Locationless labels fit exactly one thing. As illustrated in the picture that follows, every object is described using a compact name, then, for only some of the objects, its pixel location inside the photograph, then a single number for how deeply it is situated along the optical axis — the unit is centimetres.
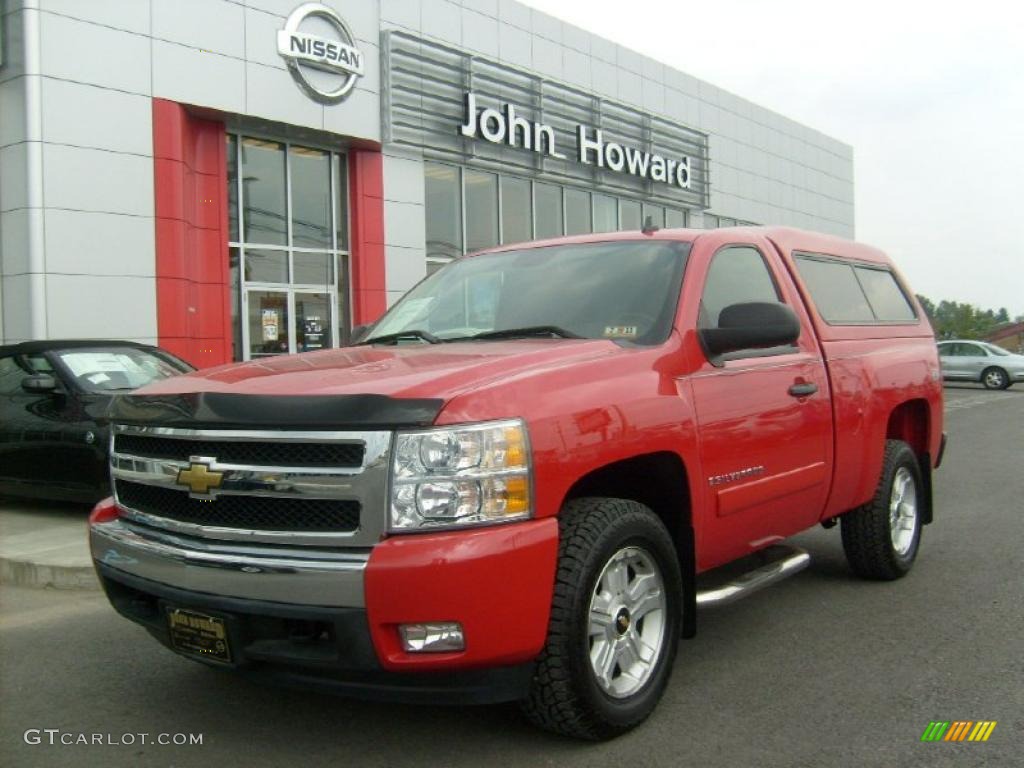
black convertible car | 739
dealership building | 1249
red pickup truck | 281
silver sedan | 2812
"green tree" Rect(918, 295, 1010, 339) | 8331
